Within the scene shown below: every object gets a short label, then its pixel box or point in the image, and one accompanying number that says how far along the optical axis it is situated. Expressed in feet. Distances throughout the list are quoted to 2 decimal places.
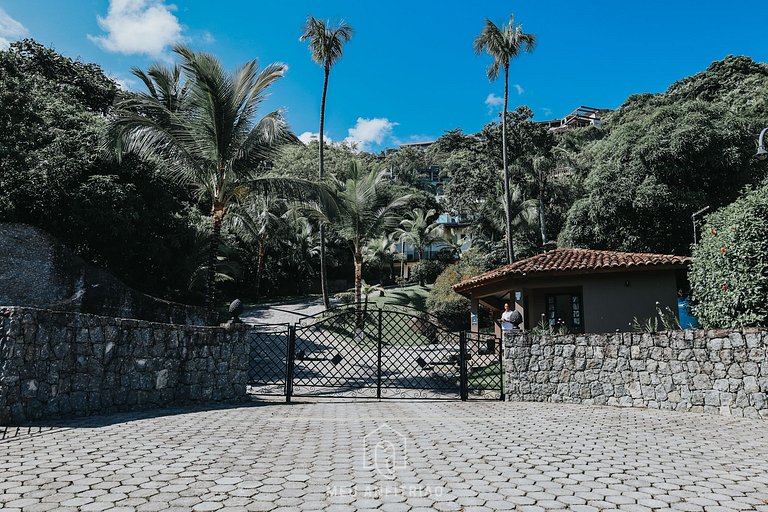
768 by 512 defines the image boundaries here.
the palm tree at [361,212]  64.49
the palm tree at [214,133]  41.04
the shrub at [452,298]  77.77
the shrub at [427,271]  118.21
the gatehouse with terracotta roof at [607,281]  47.19
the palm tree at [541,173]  102.58
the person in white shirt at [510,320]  37.01
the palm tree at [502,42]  79.30
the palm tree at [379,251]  118.52
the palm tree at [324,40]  76.02
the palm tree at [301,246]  109.74
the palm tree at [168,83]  51.26
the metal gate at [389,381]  31.99
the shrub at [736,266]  25.64
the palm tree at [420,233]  119.03
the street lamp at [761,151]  30.55
